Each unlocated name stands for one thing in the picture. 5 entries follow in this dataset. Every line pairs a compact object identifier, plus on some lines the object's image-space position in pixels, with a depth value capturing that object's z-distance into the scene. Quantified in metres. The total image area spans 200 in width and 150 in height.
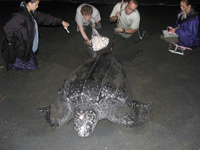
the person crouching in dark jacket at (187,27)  2.74
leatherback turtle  1.97
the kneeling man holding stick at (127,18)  2.80
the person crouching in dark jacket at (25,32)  2.14
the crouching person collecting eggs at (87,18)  2.56
